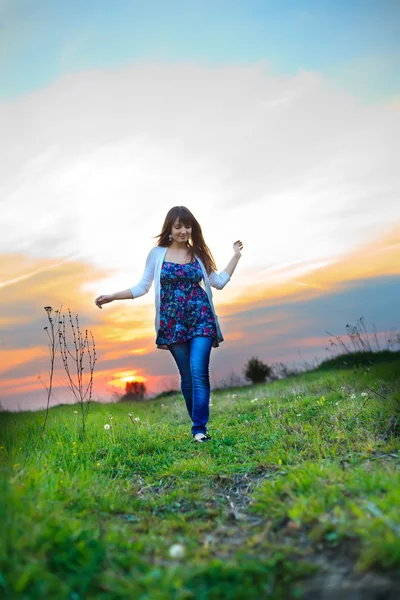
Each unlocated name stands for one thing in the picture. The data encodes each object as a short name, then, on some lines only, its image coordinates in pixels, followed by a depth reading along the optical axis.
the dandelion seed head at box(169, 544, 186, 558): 3.10
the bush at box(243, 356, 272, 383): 17.75
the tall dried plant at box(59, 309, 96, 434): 6.62
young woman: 6.90
